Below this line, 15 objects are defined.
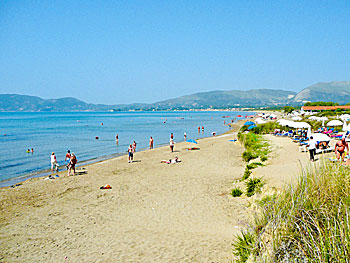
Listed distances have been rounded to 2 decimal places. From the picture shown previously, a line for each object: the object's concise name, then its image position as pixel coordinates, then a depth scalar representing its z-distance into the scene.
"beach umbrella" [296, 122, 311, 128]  24.12
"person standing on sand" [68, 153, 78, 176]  17.98
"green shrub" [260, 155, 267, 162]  16.21
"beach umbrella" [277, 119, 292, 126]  28.74
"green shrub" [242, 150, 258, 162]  18.59
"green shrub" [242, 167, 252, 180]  12.92
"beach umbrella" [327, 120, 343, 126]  28.44
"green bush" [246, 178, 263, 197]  10.65
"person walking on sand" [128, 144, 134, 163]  21.79
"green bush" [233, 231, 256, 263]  5.39
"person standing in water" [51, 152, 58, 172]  20.30
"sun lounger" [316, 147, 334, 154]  16.41
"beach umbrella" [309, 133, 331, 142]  15.84
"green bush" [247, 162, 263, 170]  14.63
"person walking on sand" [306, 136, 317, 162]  13.98
